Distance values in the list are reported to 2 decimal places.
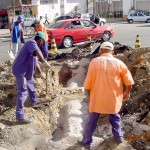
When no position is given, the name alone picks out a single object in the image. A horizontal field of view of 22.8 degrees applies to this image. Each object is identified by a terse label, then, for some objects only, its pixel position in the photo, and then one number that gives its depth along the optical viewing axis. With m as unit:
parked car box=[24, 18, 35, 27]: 34.14
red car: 19.41
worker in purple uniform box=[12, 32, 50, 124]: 7.04
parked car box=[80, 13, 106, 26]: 34.23
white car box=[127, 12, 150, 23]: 41.66
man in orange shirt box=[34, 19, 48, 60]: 11.99
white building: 44.12
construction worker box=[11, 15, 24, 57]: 13.41
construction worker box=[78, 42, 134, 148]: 5.57
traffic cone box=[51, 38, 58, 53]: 16.64
